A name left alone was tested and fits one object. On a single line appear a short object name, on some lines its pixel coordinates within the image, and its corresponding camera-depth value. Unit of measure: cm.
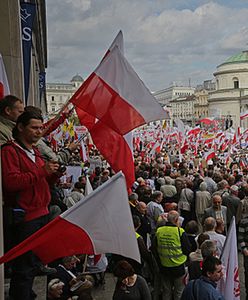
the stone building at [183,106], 14260
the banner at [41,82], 2511
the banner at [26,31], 861
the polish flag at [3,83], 517
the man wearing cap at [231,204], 922
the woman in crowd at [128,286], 462
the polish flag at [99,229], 310
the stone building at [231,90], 10362
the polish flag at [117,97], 454
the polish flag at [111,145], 516
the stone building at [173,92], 18456
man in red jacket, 335
